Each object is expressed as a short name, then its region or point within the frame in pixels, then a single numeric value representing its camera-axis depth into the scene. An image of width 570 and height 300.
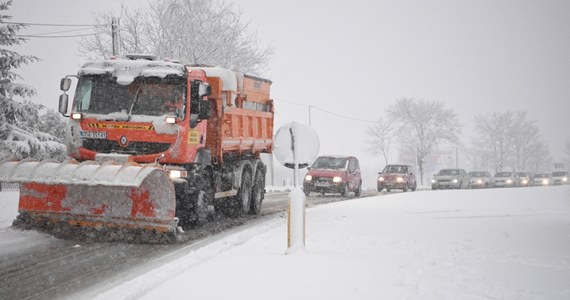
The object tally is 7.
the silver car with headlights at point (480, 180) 46.47
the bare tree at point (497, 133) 91.38
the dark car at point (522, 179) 51.47
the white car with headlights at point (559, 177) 56.00
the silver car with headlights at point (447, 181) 39.03
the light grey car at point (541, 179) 52.44
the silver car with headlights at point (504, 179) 47.38
